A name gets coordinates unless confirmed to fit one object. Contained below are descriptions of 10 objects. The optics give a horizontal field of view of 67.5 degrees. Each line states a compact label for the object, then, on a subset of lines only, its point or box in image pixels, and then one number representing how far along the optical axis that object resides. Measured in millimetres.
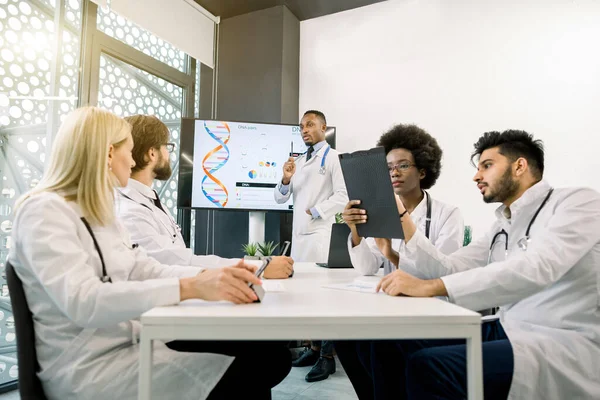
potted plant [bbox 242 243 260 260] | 2119
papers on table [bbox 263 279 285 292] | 1250
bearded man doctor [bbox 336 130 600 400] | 1087
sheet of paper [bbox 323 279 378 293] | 1260
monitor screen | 3734
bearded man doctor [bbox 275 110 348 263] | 3344
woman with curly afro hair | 1660
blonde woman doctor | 940
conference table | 835
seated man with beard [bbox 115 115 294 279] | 1772
